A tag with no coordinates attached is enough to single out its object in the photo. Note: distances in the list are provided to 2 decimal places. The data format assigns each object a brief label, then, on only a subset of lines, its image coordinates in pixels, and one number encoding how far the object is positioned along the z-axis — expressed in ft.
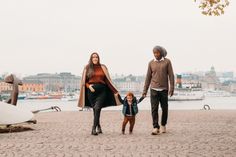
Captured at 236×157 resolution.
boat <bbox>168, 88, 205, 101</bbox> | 407.03
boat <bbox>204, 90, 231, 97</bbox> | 558.15
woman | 39.04
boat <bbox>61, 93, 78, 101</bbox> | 472.52
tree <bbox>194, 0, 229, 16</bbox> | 59.00
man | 38.42
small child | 39.47
